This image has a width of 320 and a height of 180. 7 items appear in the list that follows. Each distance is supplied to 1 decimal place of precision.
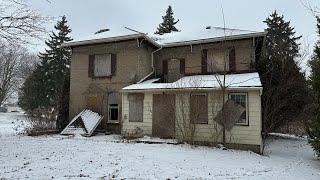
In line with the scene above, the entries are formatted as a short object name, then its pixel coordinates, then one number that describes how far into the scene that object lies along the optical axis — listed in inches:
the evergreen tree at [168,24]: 1693.8
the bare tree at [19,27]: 484.1
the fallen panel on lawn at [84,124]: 758.5
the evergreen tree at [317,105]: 509.4
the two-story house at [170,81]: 637.9
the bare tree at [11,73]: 1878.7
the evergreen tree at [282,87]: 770.8
